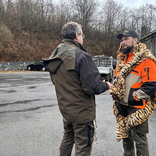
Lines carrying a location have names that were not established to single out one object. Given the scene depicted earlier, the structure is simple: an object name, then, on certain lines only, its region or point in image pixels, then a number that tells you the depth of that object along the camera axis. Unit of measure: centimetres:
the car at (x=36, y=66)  2594
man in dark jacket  200
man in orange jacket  233
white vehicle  1384
